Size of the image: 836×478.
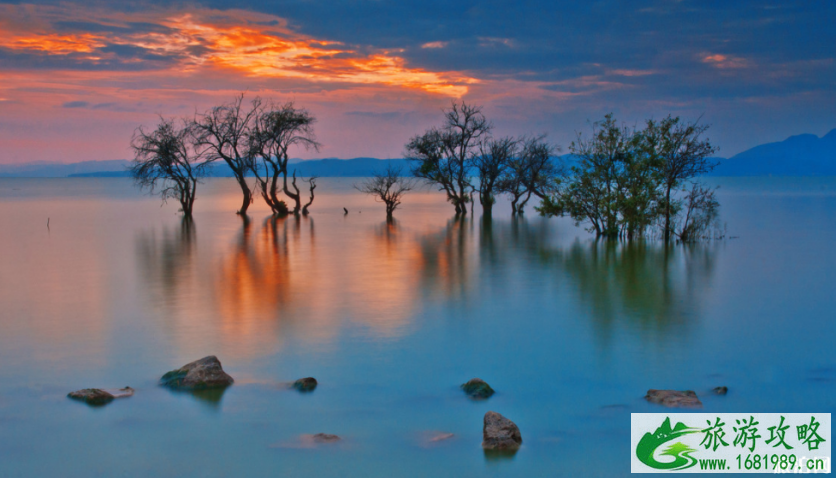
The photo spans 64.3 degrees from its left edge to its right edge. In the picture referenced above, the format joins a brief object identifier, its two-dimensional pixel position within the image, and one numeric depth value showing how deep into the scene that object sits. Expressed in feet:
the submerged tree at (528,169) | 140.71
